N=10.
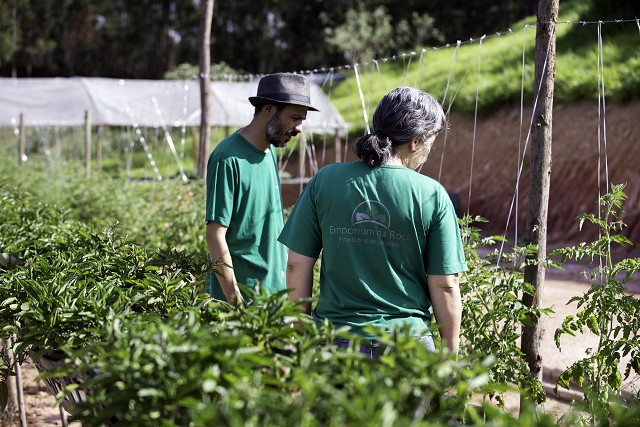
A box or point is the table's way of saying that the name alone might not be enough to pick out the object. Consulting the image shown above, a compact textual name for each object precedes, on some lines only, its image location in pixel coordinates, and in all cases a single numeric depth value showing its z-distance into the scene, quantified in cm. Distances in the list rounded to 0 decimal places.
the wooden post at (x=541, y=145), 401
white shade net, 1670
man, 346
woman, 257
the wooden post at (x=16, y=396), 432
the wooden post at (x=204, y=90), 899
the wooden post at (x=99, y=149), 1640
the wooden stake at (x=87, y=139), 1352
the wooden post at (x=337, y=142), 1683
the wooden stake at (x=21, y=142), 1520
